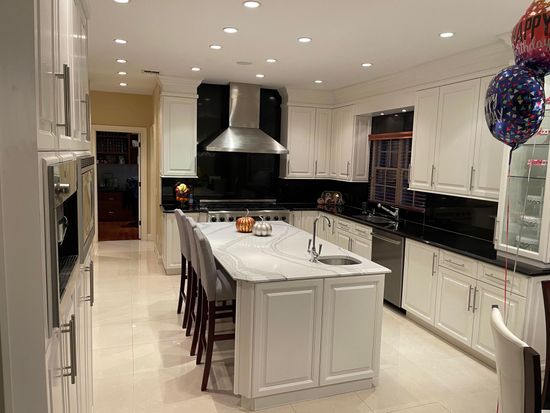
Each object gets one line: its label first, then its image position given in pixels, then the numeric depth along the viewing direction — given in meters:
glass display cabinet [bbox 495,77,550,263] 3.02
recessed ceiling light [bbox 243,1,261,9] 2.79
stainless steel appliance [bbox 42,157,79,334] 0.99
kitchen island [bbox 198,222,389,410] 2.62
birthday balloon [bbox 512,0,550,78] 1.90
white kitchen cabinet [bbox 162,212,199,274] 5.54
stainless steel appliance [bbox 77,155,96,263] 1.54
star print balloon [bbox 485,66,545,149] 2.06
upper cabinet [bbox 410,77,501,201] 3.69
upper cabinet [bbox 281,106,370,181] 5.93
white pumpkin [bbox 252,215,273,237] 3.93
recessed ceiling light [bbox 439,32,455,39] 3.31
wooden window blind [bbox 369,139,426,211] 5.12
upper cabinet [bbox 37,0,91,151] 1.01
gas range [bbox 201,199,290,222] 5.65
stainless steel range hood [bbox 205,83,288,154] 5.69
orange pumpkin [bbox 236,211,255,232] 4.11
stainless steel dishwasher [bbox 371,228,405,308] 4.35
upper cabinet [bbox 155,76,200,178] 5.59
